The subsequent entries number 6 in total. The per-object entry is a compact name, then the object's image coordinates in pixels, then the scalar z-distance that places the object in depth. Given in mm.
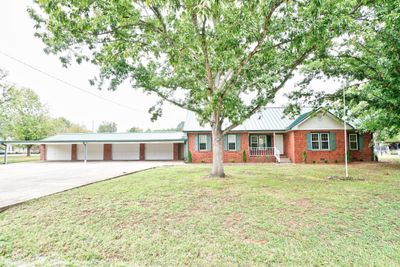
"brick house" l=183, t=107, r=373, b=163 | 16484
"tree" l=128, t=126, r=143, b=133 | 62922
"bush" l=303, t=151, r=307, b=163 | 16422
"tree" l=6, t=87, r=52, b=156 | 30114
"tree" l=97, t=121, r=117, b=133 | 68300
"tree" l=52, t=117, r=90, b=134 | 39562
